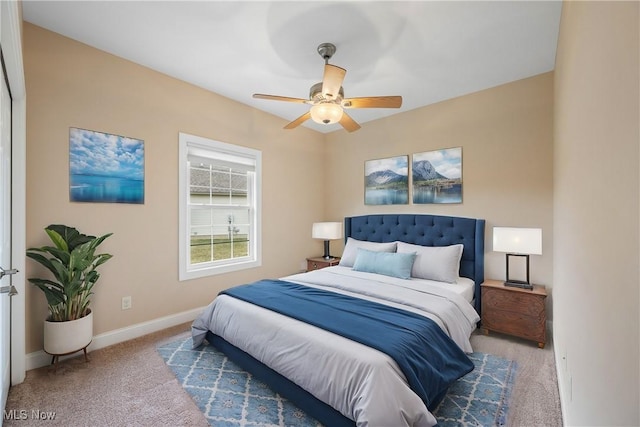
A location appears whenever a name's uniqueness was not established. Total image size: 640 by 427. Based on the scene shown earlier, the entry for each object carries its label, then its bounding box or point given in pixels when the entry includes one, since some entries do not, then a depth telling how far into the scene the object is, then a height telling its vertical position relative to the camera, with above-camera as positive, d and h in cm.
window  335 +6
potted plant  221 -59
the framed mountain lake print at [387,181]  402 +45
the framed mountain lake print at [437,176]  357 +46
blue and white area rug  176 -128
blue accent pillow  315 -60
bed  151 -80
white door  171 -12
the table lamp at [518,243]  276 -31
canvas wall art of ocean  254 +43
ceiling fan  229 +94
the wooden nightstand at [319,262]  432 -79
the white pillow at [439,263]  307 -58
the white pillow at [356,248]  365 -48
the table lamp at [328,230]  434 -29
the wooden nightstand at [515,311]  266 -98
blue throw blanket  160 -75
